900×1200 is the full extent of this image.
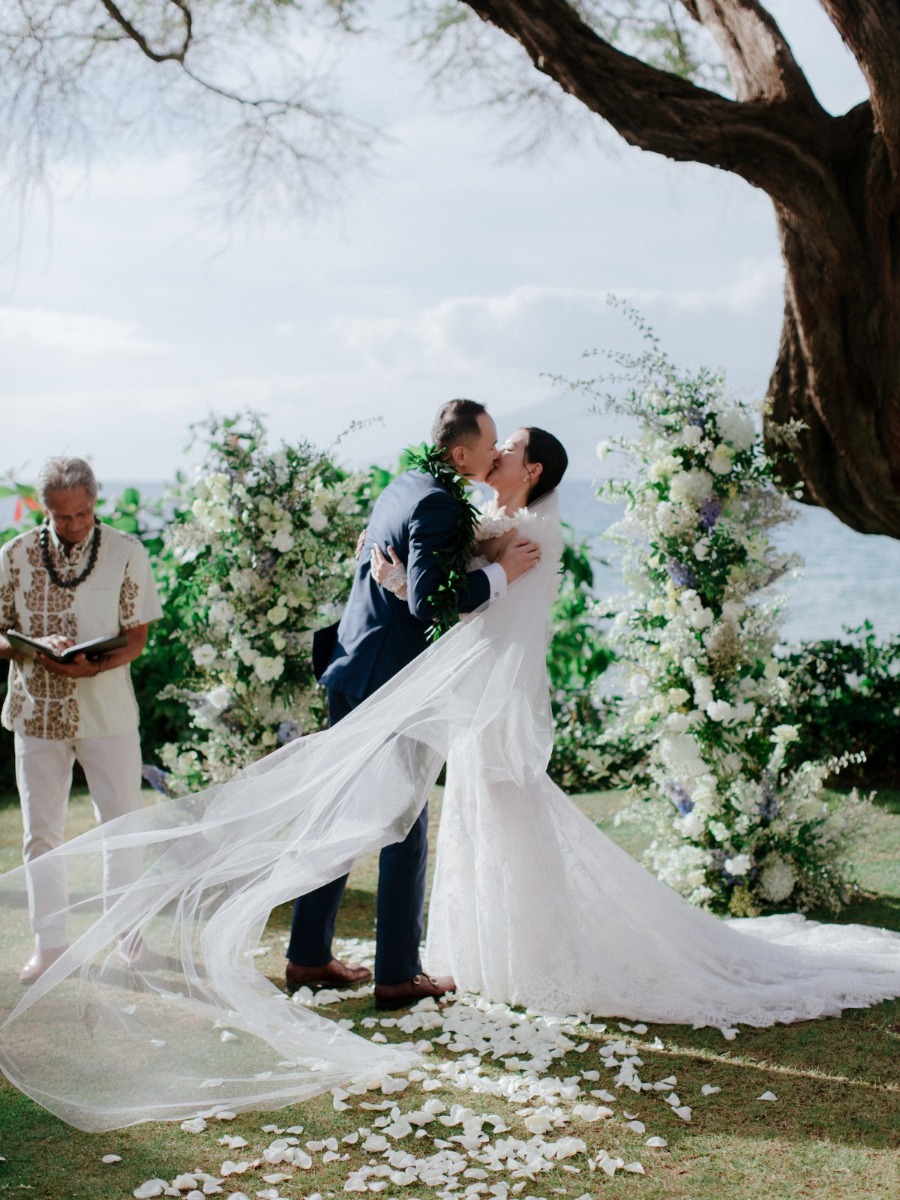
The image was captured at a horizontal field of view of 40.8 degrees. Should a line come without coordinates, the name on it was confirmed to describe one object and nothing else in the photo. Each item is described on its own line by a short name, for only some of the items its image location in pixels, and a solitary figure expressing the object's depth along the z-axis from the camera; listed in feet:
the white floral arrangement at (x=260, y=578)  18.44
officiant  14.64
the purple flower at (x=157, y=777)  19.84
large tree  17.13
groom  13.00
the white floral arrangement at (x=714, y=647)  16.47
